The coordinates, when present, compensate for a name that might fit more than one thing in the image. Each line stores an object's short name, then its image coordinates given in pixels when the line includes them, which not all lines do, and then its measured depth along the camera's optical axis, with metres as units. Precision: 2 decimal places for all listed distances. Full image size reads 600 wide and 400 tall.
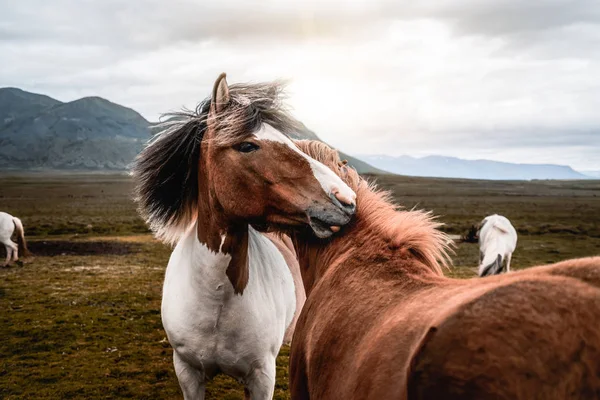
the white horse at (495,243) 12.32
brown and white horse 2.90
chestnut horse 1.28
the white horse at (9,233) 16.08
